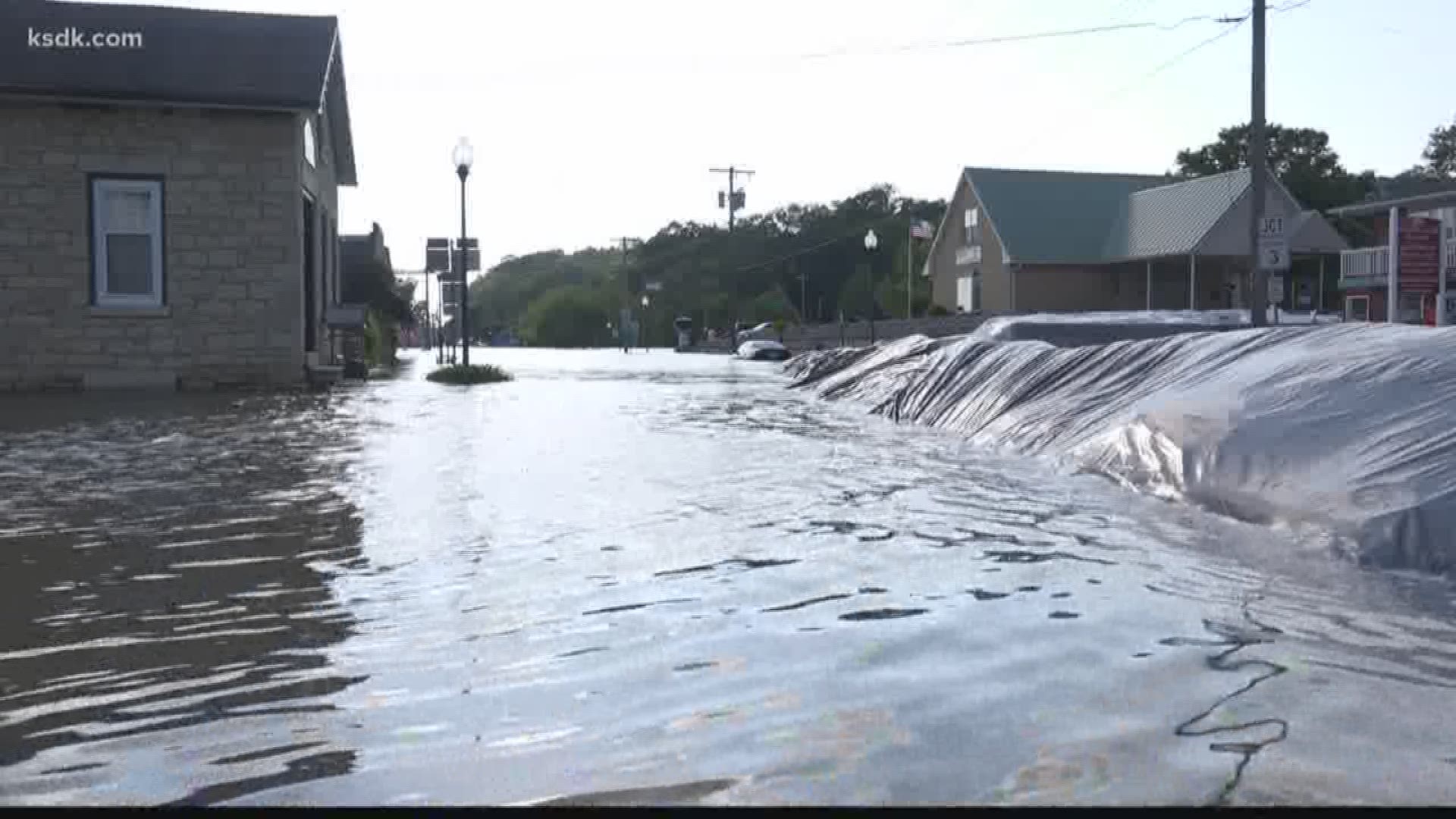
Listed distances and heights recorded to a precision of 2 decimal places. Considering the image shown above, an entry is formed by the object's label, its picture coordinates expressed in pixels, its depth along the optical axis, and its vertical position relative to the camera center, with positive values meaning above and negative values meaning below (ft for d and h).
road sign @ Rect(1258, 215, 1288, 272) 65.31 +4.63
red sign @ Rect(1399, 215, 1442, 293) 95.71 +6.74
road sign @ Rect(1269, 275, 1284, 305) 72.68 +3.11
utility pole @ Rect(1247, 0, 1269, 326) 65.72 +8.43
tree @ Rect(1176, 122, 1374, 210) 227.20 +32.93
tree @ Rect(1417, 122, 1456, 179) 311.47 +46.02
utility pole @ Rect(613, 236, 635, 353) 251.54 +11.09
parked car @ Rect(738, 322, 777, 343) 180.86 +1.33
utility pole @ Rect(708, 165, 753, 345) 199.62 +20.84
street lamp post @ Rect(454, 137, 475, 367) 78.12 +2.93
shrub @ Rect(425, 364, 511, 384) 73.87 -1.96
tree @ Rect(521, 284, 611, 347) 388.16 +5.75
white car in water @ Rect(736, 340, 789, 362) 138.41 -0.90
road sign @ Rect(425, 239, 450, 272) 90.17 +5.62
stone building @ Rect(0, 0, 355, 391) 54.08 +5.24
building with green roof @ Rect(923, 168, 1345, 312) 151.53 +12.39
